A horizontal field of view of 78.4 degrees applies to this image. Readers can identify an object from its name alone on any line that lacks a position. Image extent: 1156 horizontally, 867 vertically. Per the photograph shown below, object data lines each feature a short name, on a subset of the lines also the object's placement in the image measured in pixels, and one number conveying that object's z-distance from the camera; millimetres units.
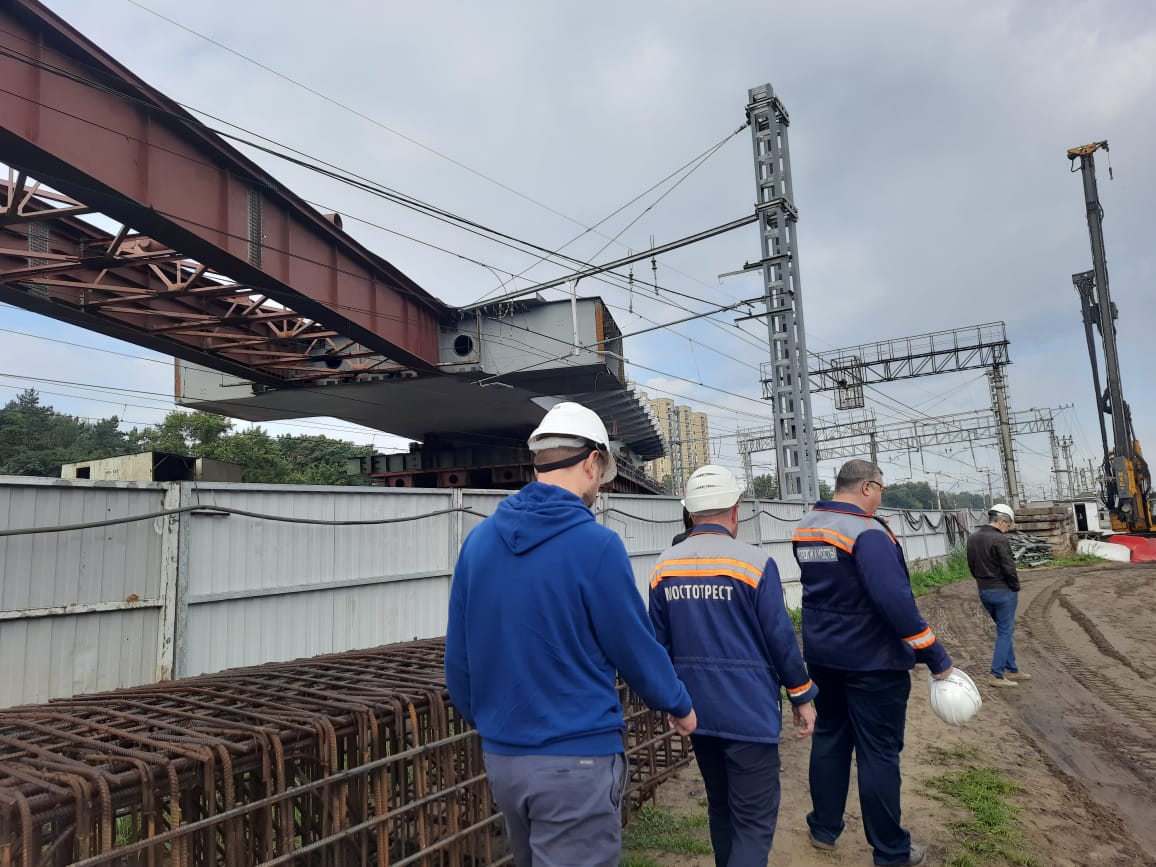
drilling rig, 24922
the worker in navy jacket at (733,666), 2914
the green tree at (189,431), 47219
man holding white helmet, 3617
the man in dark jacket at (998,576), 7488
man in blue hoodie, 1892
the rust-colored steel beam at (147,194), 7039
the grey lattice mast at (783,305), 13320
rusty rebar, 1974
